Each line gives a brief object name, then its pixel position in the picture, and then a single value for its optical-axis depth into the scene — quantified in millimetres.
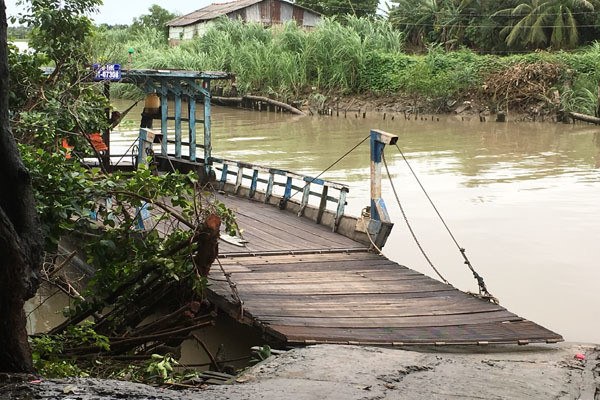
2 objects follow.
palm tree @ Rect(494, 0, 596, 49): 35562
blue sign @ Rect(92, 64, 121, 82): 11232
